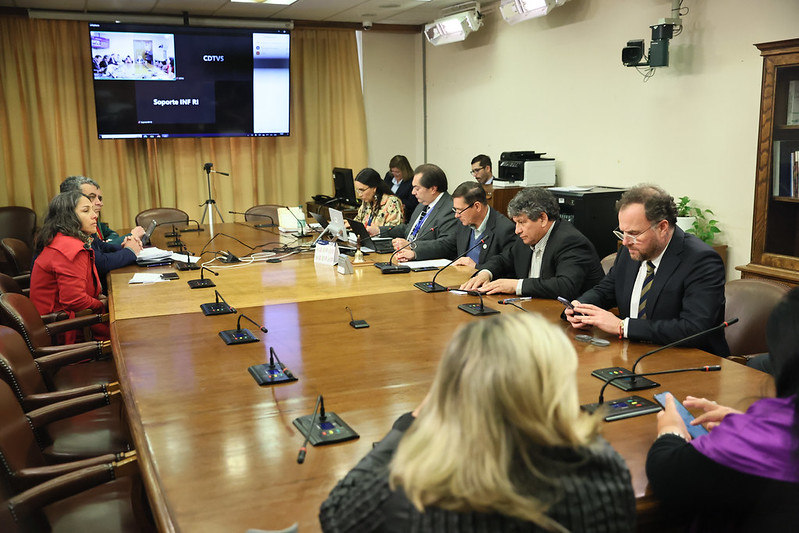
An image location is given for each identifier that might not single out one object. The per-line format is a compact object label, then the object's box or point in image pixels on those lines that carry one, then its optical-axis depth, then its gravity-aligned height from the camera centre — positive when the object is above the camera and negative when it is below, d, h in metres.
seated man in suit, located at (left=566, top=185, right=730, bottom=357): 2.62 -0.49
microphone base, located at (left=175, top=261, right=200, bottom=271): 4.26 -0.61
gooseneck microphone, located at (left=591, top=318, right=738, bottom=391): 2.12 -0.68
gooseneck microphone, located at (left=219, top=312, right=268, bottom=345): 2.70 -0.66
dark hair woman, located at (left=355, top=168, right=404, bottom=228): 5.96 -0.33
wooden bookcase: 3.81 -0.15
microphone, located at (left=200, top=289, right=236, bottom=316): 3.16 -0.65
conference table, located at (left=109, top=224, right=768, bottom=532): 1.56 -0.69
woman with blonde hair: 1.04 -0.44
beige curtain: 7.07 +0.23
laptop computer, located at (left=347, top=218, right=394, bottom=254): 4.78 -0.58
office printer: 6.03 -0.10
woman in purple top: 1.29 -0.61
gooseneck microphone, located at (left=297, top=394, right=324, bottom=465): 1.68 -0.69
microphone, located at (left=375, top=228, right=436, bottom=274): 4.10 -0.62
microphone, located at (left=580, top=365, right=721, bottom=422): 1.91 -0.69
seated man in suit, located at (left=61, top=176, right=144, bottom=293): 4.30 -0.52
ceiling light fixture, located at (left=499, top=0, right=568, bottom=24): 5.67 +1.23
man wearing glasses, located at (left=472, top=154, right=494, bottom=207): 6.62 -0.10
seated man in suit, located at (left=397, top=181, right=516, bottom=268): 4.27 -0.46
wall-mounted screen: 6.94 +0.85
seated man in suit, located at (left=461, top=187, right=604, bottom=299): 3.42 -0.49
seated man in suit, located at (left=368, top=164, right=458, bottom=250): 5.11 -0.35
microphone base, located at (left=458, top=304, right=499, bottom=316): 3.06 -0.66
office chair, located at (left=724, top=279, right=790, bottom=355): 2.99 -0.68
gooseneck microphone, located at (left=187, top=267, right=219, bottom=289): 3.74 -0.63
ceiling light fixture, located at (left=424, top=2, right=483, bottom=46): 6.84 +1.34
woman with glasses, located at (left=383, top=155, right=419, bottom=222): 7.20 -0.22
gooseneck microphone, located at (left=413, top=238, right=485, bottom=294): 3.59 -0.65
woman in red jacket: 3.71 -0.50
